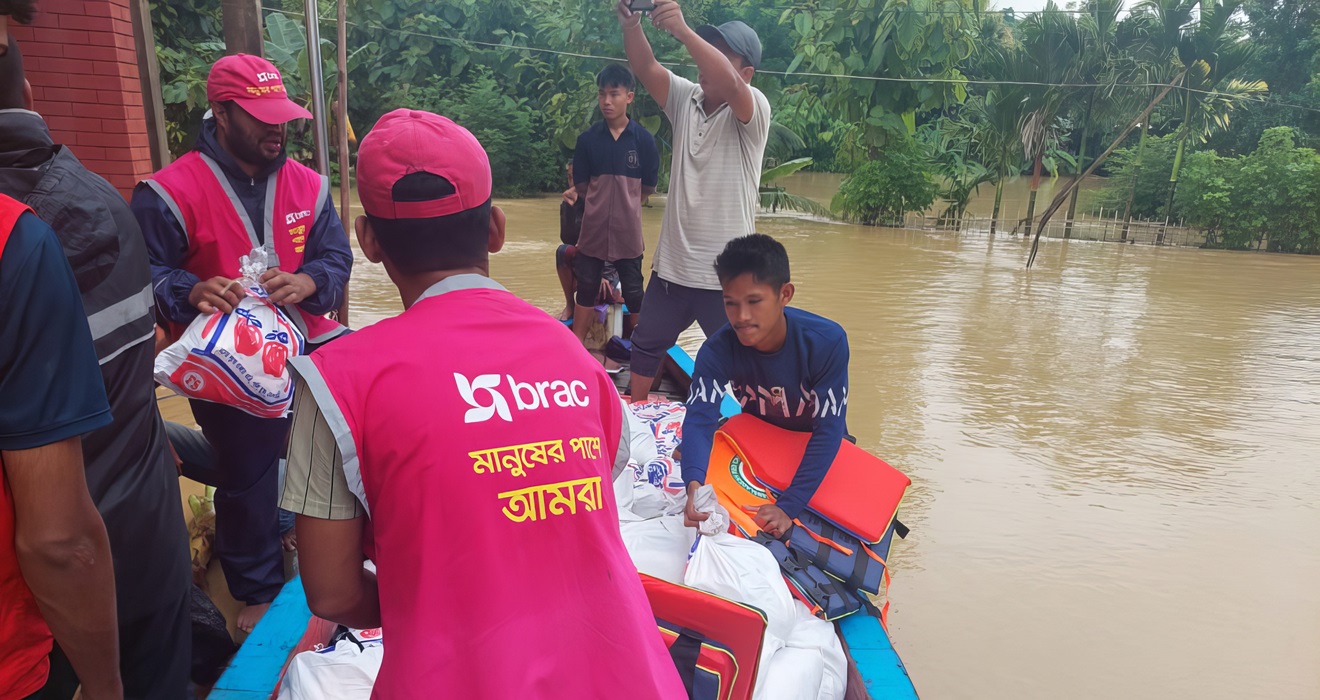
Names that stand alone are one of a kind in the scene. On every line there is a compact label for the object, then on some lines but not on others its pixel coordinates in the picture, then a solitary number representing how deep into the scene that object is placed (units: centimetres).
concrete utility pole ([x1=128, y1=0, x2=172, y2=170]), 494
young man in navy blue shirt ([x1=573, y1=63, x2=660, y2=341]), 561
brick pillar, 458
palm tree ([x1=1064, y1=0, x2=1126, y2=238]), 1606
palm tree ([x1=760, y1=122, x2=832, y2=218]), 1784
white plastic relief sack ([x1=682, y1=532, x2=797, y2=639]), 237
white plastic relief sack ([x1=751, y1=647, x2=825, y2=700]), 216
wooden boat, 220
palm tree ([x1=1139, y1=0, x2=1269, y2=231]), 1622
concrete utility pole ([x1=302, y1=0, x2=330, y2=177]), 442
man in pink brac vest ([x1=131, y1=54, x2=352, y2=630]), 263
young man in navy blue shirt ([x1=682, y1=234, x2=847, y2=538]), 284
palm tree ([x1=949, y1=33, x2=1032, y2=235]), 1684
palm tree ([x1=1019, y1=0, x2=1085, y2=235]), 1617
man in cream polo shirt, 371
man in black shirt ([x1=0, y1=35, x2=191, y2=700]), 145
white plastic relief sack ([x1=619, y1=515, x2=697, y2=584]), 263
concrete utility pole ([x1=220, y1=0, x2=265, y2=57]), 414
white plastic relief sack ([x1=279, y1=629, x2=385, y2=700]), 201
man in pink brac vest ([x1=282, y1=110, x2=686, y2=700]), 108
